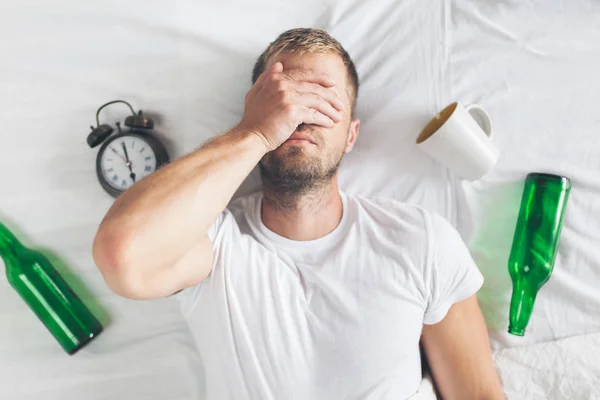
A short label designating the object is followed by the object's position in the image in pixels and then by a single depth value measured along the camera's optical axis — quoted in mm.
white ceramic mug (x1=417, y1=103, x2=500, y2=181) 962
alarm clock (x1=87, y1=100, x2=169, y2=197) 1024
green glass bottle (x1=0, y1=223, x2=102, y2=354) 1049
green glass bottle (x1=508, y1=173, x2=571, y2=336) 1033
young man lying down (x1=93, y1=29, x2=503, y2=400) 881
